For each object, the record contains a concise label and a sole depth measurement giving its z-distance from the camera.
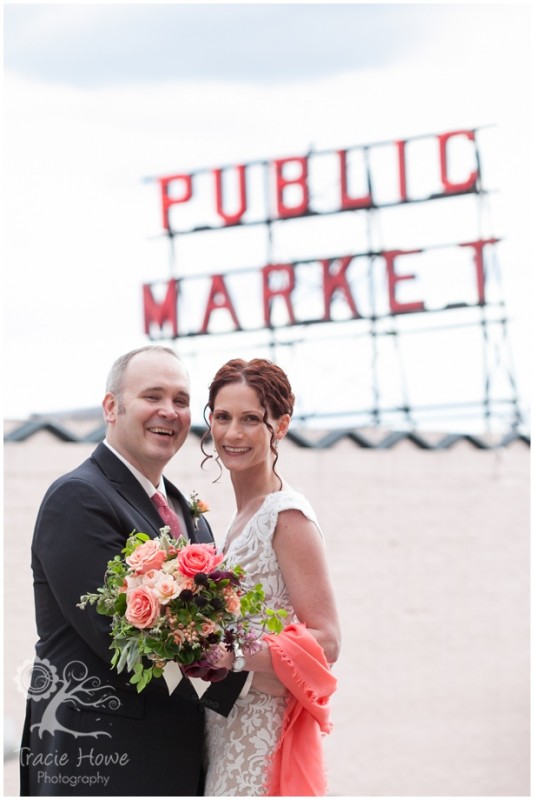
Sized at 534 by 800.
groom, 4.21
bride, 4.23
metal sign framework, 16.22
